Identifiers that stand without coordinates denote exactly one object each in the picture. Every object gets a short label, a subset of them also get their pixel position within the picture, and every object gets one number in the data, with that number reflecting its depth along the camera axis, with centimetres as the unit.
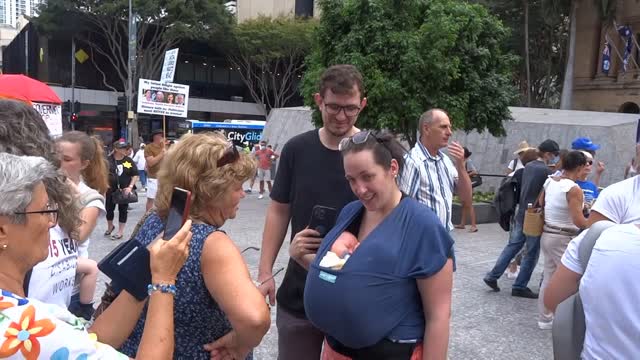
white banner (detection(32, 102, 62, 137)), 481
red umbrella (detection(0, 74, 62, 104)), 369
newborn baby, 211
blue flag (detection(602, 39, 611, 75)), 2814
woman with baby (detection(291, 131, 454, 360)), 199
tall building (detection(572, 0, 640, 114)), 2784
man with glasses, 280
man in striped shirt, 344
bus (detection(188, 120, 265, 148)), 3472
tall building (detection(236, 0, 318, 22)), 4353
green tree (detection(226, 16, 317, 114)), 3809
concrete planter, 1196
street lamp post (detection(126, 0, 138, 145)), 2610
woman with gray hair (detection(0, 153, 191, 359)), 128
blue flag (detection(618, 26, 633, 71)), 2741
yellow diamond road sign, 3897
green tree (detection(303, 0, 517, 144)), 1241
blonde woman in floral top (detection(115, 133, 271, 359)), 175
